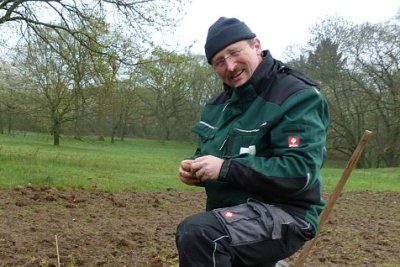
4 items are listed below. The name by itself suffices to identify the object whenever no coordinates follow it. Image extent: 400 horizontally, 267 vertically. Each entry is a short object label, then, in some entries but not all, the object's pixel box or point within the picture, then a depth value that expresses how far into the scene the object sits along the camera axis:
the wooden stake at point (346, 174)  4.89
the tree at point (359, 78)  33.84
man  2.22
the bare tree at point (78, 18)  15.45
